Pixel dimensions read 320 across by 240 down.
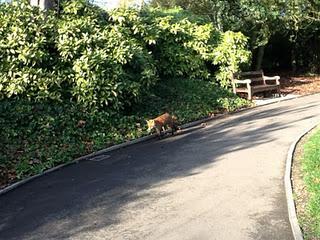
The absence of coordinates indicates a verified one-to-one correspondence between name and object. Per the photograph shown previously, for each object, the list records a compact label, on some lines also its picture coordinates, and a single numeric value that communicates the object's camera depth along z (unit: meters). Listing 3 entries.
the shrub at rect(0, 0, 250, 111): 11.90
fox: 11.48
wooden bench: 16.91
